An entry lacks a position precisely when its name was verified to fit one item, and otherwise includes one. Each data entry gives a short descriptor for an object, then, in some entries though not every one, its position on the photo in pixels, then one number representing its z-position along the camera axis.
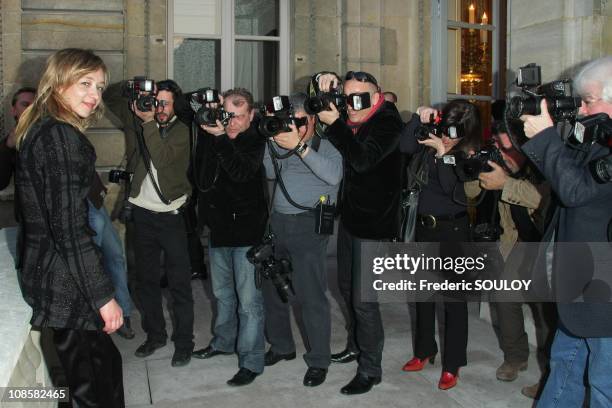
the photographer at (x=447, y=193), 3.96
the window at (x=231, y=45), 7.67
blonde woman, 2.38
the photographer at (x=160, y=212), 4.35
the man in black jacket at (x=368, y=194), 3.81
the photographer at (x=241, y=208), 4.03
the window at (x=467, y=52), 8.49
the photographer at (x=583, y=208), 2.61
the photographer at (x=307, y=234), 3.94
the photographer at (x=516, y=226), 3.88
